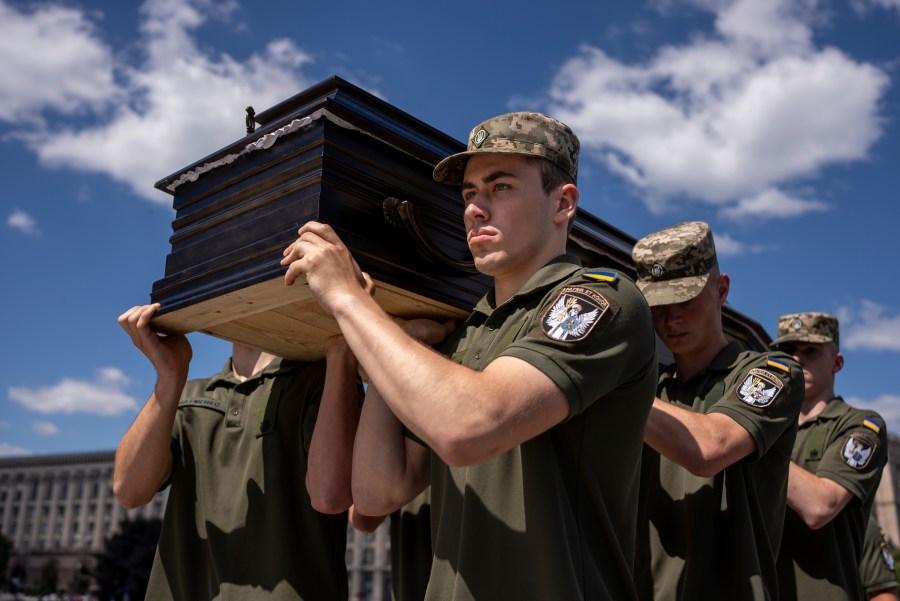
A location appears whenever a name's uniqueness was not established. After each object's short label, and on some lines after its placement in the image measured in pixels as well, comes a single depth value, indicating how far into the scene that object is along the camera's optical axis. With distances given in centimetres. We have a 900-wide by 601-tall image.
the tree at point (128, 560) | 6022
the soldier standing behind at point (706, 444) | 301
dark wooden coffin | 261
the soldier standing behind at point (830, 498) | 391
